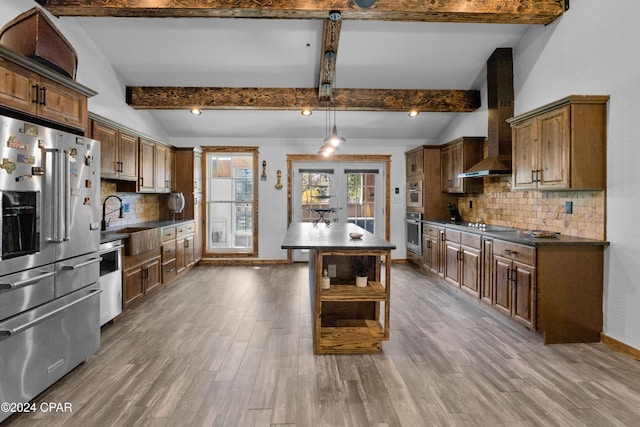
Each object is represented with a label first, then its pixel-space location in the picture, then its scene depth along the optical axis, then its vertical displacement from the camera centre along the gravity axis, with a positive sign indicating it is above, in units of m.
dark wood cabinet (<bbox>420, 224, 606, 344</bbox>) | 3.03 -0.72
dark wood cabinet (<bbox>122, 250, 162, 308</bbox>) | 3.72 -0.83
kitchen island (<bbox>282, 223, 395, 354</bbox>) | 2.82 -0.72
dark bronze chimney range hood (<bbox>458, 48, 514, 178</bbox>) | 4.37 +1.42
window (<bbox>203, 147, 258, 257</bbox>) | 6.72 +0.11
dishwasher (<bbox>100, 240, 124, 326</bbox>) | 3.27 -0.73
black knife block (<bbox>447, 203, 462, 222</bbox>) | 5.73 -0.06
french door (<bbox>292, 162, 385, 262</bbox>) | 6.79 +0.37
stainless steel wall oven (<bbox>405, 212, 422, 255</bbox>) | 5.99 -0.41
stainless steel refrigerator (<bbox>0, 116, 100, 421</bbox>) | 1.96 -0.32
